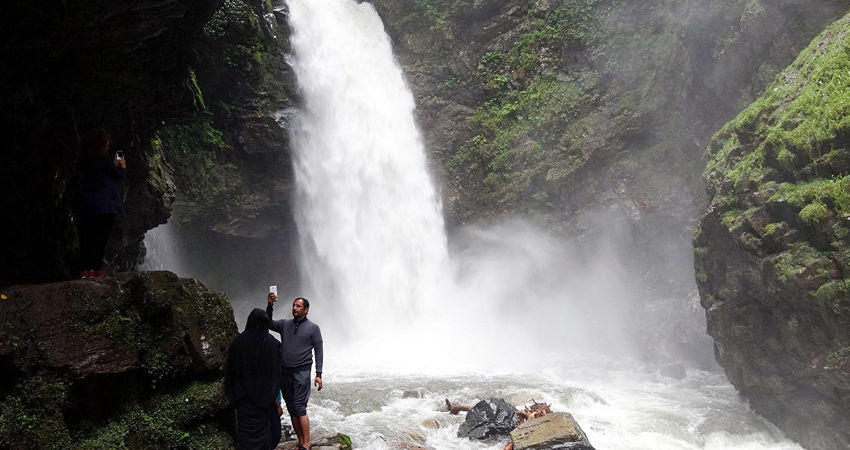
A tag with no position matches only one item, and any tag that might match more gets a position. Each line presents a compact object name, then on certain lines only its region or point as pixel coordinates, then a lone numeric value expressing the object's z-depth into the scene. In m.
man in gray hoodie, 5.50
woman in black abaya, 4.50
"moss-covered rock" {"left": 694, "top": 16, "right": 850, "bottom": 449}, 7.43
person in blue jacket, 5.09
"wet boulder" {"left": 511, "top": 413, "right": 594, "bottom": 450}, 6.65
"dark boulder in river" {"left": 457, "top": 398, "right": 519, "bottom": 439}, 7.69
